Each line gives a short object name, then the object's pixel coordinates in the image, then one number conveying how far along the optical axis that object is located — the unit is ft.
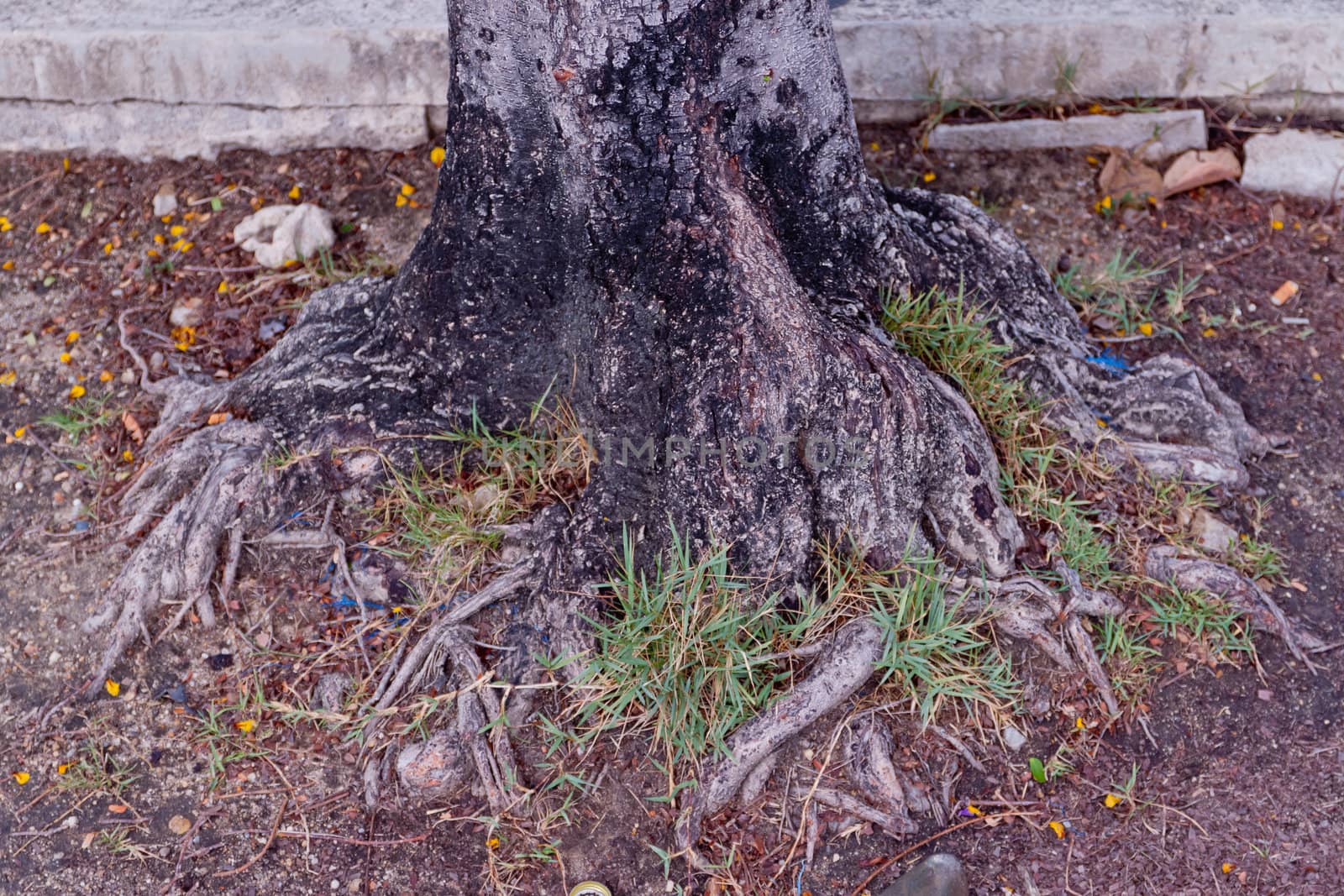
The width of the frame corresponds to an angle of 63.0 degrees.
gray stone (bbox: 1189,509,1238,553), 9.51
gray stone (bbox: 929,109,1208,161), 12.60
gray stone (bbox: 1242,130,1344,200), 12.39
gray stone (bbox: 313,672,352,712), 8.72
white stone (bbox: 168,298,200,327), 11.65
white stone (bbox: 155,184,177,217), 12.91
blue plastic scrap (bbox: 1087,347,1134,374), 10.52
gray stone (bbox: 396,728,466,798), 8.18
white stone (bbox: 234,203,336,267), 11.94
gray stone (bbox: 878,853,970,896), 7.59
